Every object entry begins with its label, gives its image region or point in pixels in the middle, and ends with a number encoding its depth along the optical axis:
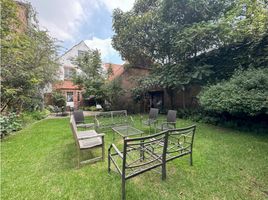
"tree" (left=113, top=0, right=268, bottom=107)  5.43
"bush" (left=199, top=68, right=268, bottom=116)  3.89
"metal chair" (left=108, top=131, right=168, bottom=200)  1.69
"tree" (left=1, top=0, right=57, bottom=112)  4.14
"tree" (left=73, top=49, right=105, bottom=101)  8.56
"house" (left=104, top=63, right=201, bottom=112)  9.40
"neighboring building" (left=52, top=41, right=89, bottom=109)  13.92
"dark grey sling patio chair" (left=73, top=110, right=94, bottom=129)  4.75
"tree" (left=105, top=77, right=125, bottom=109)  8.78
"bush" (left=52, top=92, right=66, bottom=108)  10.96
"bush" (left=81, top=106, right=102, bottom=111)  12.89
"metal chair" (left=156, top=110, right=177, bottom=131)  4.07
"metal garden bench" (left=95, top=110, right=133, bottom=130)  4.64
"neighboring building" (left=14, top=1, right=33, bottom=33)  7.92
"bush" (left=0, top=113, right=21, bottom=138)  4.21
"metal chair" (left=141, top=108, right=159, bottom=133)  4.60
